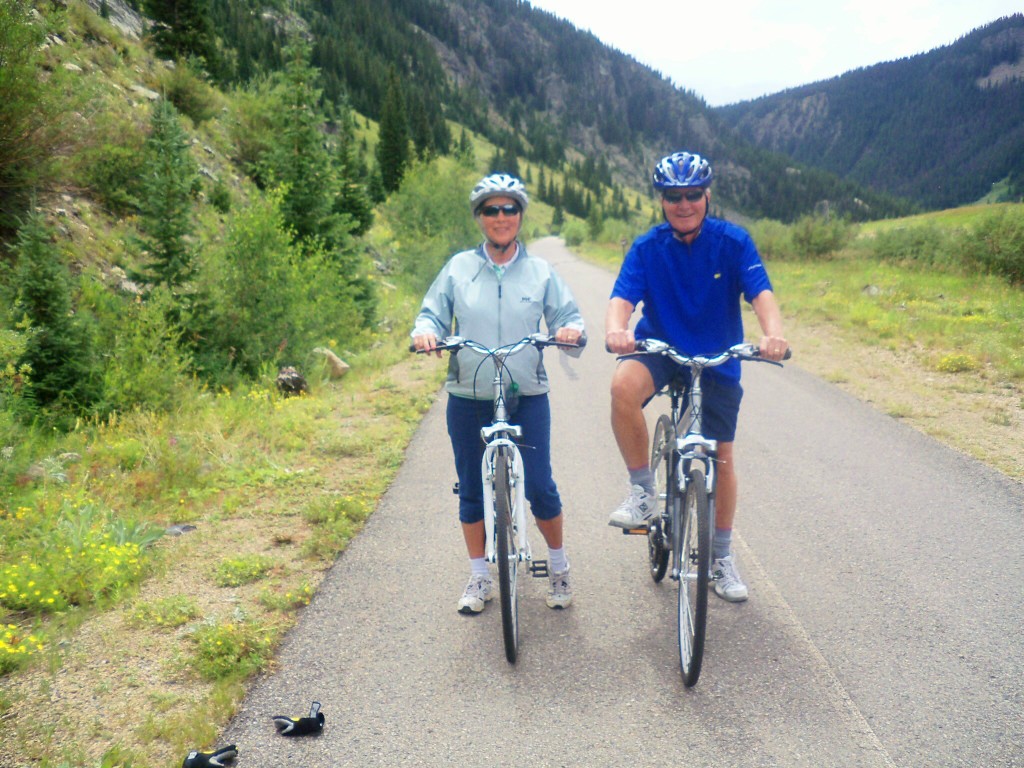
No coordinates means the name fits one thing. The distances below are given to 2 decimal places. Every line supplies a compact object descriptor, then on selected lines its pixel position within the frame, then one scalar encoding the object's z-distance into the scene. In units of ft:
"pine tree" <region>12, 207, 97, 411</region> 23.15
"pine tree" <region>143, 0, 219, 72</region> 98.07
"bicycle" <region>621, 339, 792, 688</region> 9.52
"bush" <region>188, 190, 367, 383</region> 33.36
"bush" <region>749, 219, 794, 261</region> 101.21
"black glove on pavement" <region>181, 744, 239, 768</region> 8.14
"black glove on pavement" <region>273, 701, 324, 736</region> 8.92
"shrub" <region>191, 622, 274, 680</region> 10.25
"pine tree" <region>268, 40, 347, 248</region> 49.65
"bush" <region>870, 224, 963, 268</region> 68.69
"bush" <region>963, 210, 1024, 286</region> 58.65
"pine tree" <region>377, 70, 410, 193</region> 216.13
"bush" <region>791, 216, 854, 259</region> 94.84
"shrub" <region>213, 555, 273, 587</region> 13.46
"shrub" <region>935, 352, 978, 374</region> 32.78
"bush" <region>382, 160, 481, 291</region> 99.45
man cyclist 11.01
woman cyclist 10.84
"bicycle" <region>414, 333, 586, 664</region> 10.17
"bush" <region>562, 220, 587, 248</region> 253.69
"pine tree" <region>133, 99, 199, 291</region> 30.55
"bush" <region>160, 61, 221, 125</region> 64.13
